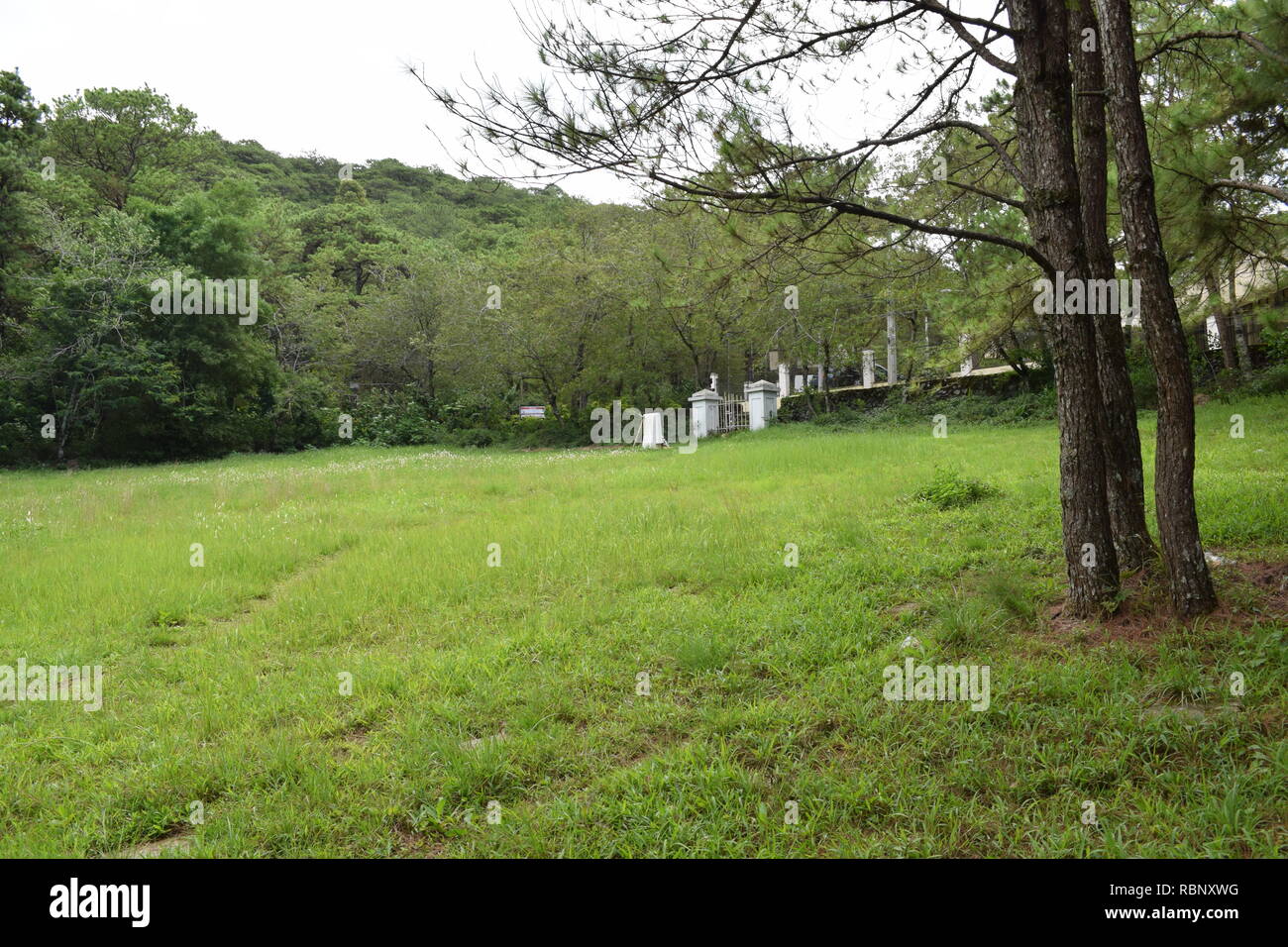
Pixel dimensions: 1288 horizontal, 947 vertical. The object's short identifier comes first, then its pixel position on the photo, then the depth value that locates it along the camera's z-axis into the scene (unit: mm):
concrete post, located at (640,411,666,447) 19969
